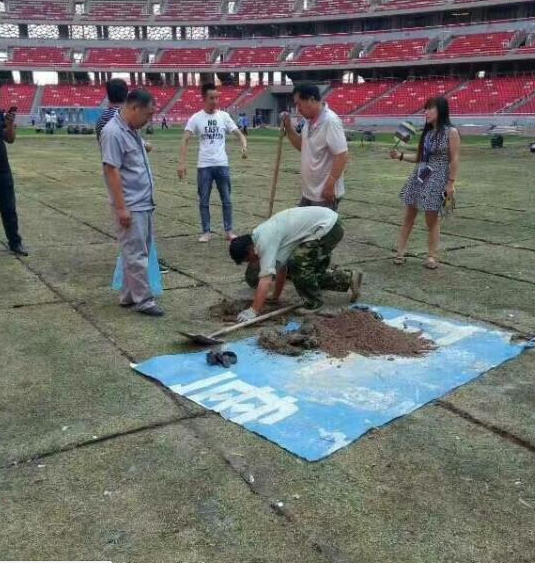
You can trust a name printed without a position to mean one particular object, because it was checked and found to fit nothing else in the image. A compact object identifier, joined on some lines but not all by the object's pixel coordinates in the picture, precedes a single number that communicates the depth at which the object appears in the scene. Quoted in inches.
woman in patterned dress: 215.5
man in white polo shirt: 191.6
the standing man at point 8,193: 237.1
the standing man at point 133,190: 168.9
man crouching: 160.7
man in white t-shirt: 261.9
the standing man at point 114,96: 202.7
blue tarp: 115.6
